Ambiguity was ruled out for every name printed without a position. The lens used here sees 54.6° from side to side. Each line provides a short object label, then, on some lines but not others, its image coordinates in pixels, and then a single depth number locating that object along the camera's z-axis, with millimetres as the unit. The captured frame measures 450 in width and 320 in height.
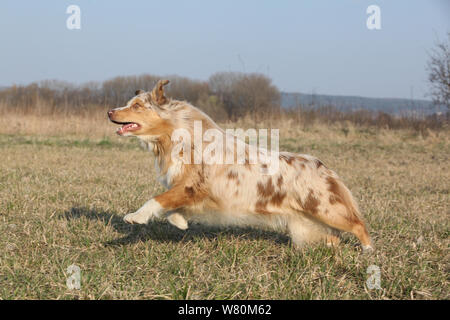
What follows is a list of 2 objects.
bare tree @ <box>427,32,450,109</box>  15375
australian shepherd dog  3809
